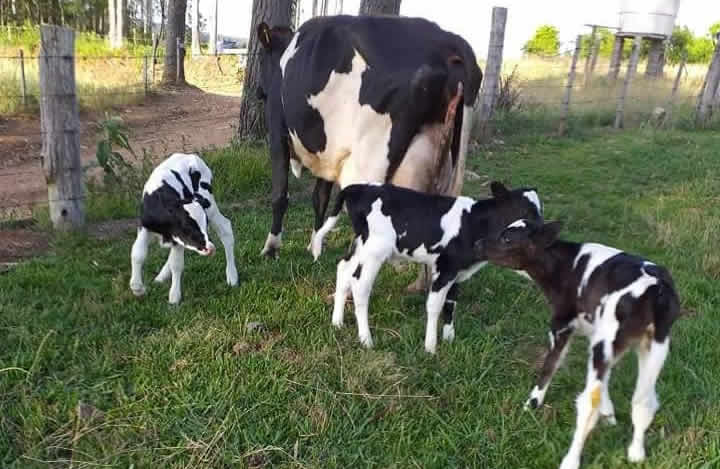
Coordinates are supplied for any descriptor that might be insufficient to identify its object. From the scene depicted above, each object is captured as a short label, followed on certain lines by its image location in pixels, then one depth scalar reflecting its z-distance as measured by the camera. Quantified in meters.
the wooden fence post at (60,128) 5.32
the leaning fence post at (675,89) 16.64
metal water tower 21.03
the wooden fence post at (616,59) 17.58
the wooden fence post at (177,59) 20.42
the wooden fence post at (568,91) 13.13
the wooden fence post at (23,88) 12.07
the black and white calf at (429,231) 3.82
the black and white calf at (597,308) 2.78
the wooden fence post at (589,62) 17.67
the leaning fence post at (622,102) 14.84
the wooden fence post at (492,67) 11.58
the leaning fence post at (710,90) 15.06
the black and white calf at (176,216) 4.00
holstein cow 4.38
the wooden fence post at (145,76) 17.45
